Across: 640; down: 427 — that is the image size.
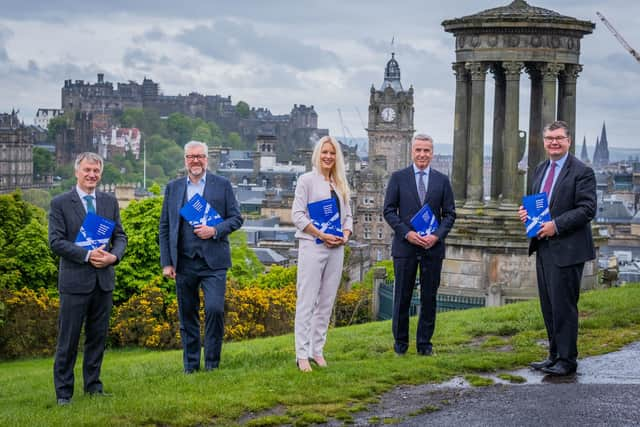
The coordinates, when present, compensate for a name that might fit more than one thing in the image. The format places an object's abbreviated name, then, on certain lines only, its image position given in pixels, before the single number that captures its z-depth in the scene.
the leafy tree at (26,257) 43.34
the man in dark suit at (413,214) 12.70
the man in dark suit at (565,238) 11.70
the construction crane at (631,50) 87.51
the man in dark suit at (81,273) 11.10
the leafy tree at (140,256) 42.91
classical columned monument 24.42
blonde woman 11.87
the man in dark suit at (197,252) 12.08
